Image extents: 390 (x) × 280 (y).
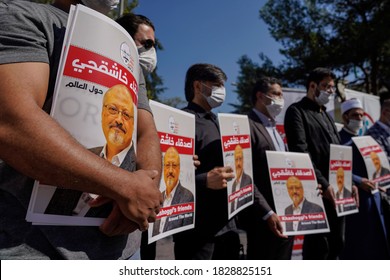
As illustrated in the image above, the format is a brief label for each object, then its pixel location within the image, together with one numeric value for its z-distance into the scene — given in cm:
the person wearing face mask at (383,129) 409
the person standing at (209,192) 238
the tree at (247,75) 2058
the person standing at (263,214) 268
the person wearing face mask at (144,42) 215
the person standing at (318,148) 326
